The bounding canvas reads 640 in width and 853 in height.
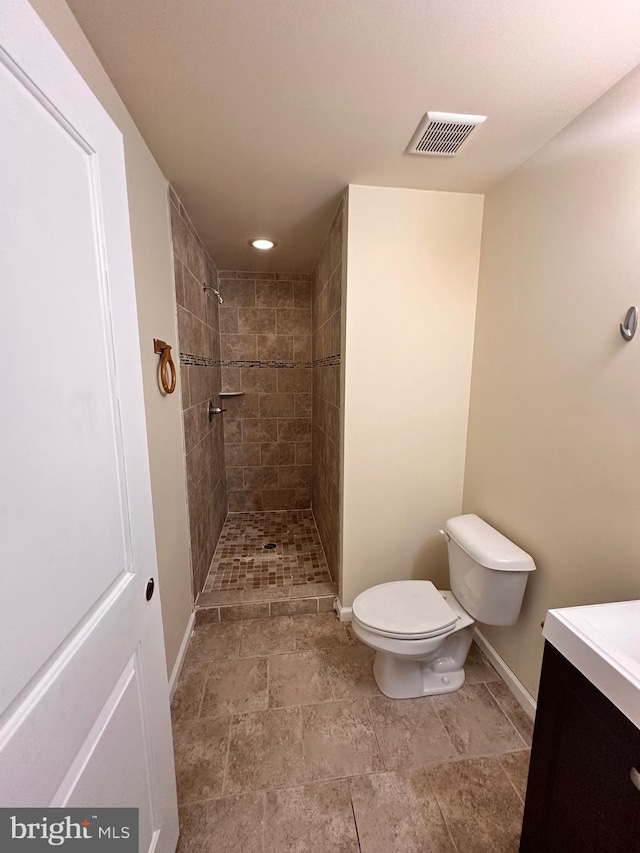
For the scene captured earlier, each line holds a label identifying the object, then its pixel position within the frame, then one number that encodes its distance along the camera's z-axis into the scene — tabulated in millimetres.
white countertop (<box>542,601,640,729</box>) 670
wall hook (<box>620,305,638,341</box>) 1038
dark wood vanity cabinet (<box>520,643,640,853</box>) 665
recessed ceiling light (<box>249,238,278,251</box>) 2336
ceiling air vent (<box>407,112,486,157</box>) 1186
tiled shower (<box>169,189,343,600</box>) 2086
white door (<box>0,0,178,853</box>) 468
